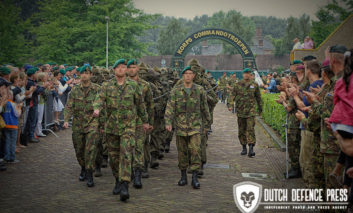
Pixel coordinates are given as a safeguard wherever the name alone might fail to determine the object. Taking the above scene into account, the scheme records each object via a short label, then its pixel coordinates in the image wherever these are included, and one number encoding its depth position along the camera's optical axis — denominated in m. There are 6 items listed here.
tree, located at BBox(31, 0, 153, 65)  34.38
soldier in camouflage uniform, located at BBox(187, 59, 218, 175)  9.71
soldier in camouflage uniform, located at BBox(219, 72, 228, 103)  30.07
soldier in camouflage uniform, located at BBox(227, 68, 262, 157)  10.17
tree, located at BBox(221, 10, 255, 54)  65.06
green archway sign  29.91
